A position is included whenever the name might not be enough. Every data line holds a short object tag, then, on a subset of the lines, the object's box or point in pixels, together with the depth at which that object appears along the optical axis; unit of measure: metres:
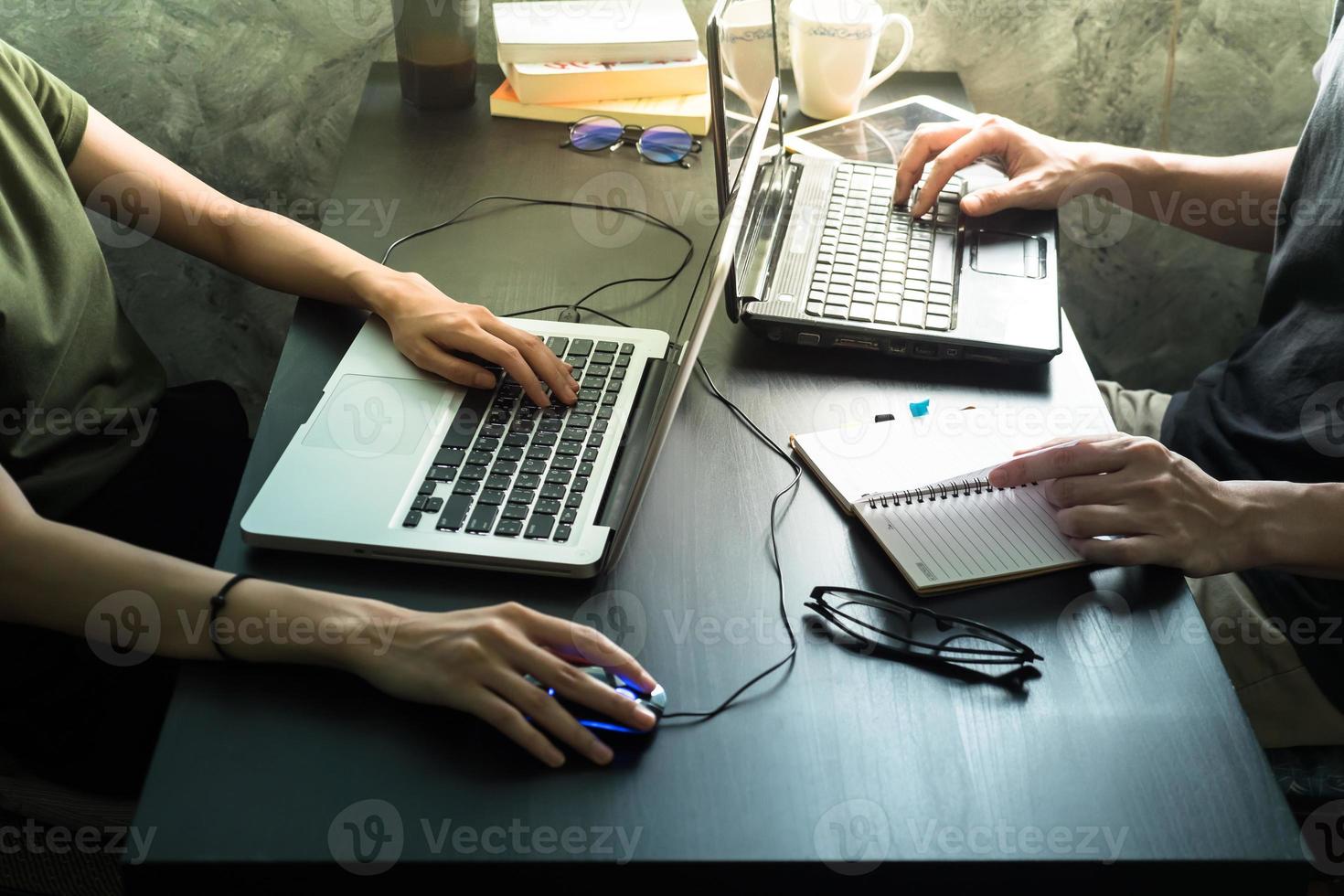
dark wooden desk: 0.63
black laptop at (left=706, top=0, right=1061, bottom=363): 1.02
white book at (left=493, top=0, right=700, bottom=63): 1.41
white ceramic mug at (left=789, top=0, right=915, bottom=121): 1.38
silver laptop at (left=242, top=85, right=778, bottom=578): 0.80
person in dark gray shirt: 0.86
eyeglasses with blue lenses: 1.36
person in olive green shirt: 0.71
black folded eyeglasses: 0.75
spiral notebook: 0.81
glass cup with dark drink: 1.38
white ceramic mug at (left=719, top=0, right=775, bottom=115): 1.01
